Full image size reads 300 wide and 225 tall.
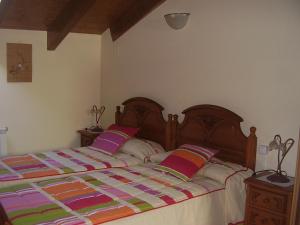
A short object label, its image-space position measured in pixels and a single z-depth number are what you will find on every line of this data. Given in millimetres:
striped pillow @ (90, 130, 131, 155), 4036
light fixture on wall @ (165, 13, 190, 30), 3736
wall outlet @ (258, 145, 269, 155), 3174
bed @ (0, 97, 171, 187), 3284
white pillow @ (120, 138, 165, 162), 3875
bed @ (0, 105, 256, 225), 2459
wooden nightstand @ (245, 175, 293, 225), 2658
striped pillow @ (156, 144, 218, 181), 3189
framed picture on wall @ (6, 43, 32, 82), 4426
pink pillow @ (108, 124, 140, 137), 4234
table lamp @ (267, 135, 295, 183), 2824
